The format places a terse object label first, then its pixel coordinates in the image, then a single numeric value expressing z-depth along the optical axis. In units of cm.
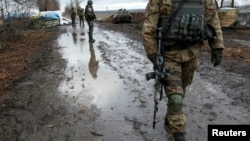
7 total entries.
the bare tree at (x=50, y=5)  5688
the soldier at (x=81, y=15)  3099
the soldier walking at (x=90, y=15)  1658
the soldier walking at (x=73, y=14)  3185
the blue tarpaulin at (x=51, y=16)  3854
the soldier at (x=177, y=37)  419
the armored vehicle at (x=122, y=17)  3597
